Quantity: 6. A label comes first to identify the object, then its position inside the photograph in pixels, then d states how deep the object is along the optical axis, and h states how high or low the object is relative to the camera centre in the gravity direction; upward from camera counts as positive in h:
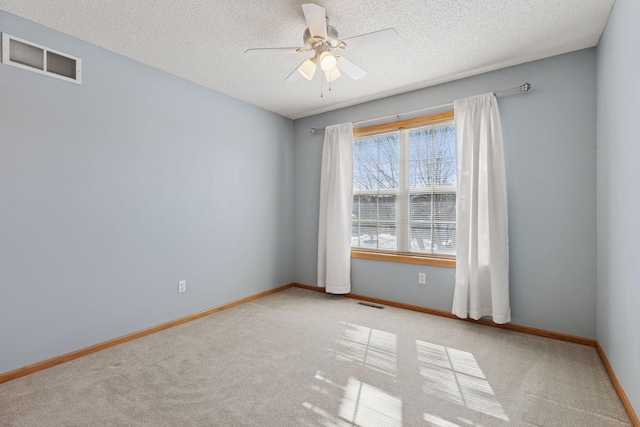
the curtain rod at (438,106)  2.83 +1.14
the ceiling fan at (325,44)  1.94 +1.17
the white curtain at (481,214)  2.88 -0.03
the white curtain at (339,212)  4.02 -0.01
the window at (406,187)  3.43 +0.29
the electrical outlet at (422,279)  3.49 -0.77
